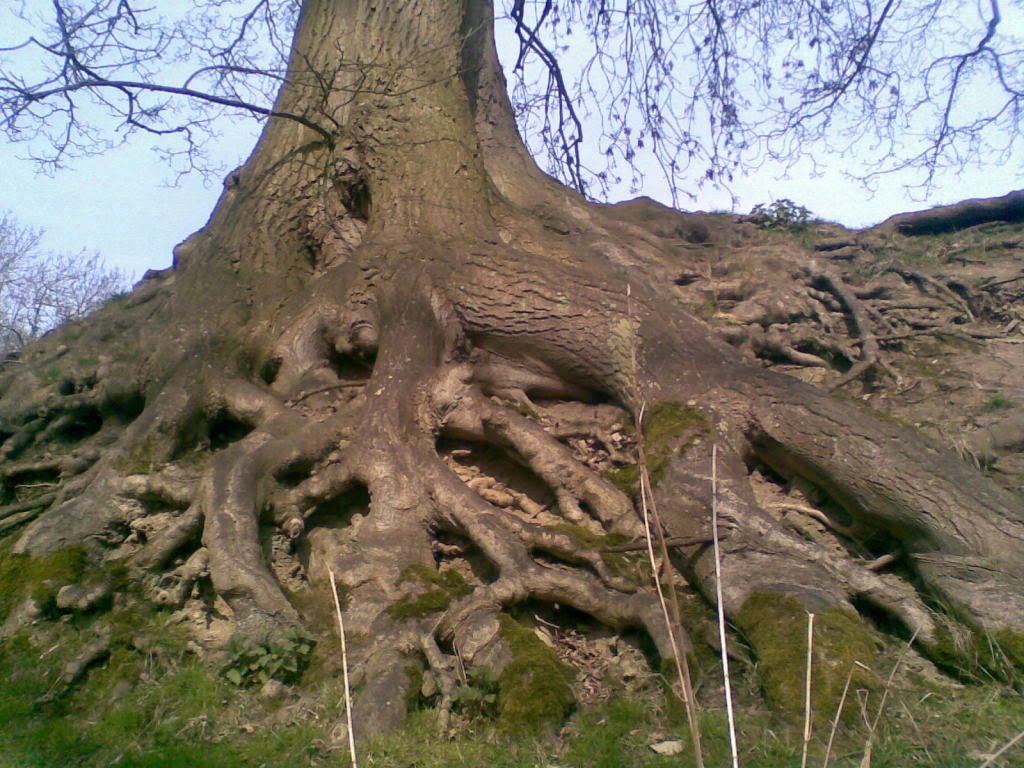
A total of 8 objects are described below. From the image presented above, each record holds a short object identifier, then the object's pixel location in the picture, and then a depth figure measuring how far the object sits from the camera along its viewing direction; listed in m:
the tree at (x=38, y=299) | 19.32
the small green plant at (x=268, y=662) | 3.14
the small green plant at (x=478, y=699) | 2.93
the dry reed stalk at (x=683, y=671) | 1.15
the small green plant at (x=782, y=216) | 8.70
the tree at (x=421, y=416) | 3.44
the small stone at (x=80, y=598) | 3.60
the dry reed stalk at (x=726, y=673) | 1.16
